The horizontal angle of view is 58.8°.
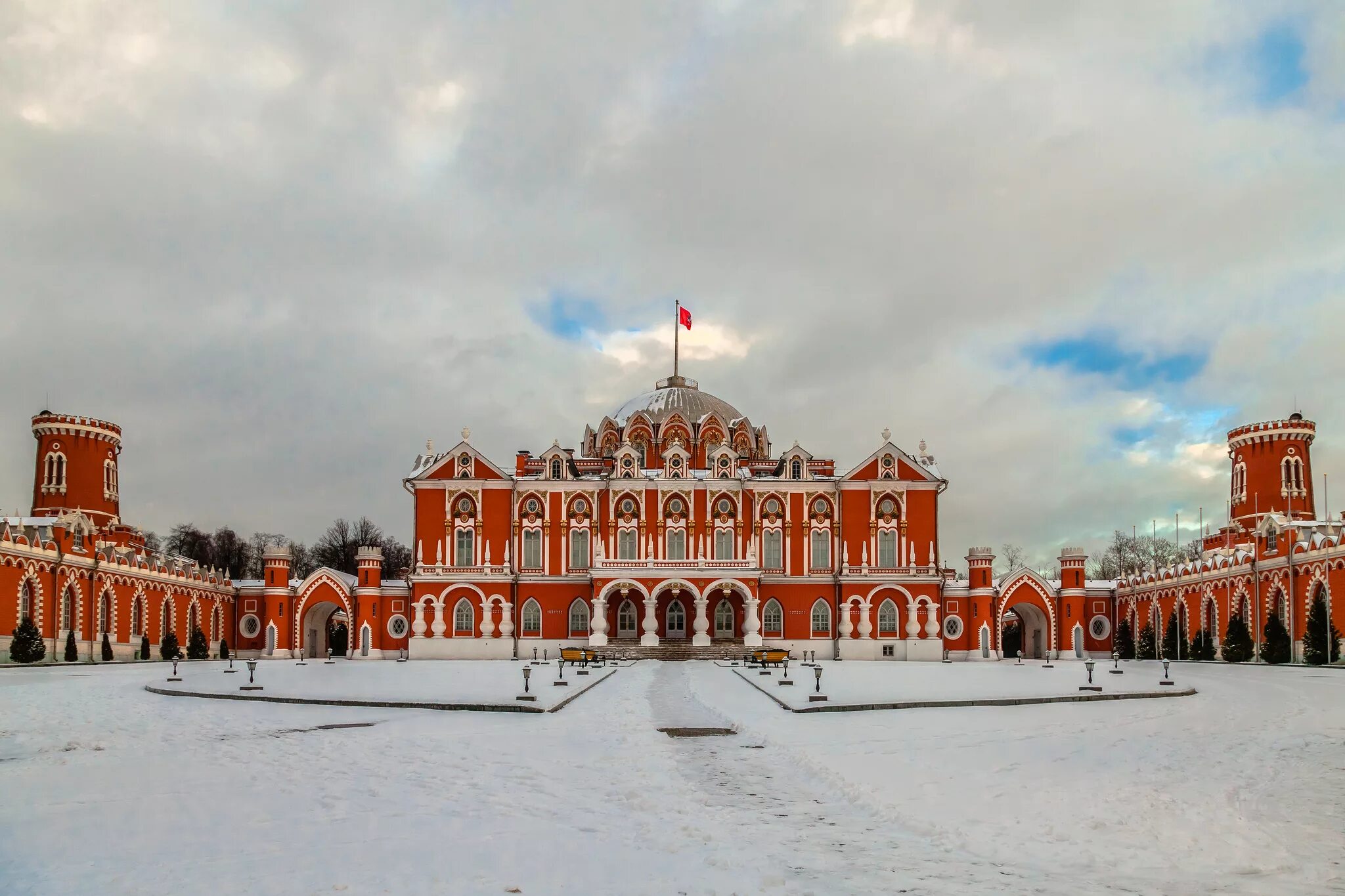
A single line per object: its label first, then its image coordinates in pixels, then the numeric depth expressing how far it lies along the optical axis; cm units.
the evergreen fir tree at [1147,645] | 6512
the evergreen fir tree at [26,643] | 4647
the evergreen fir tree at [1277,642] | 5125
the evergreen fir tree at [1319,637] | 4806
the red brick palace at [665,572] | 6119
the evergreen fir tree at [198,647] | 6119
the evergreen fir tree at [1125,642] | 6744
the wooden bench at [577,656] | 4798
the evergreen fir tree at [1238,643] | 5481
